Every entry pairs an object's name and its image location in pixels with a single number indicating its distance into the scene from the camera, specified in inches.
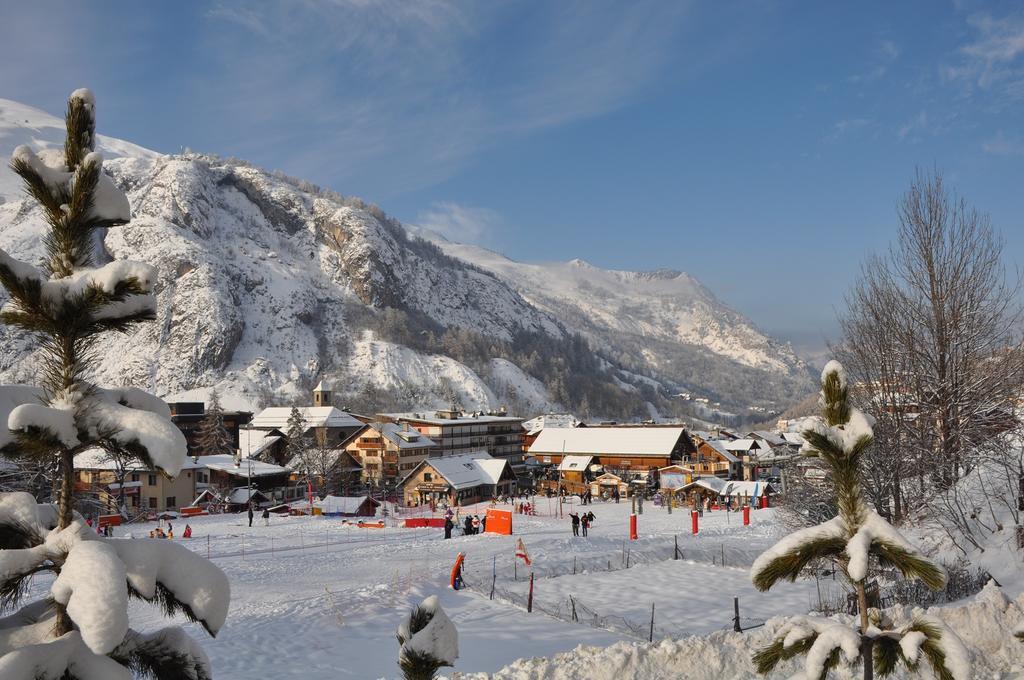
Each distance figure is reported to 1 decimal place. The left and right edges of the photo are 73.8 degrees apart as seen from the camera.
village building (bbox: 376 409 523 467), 3890.3
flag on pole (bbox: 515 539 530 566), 962.6
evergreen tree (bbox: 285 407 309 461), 3127.5
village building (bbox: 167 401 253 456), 3758.4
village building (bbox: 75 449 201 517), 2076.8
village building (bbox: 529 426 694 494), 2972.4
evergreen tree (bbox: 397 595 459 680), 165.9
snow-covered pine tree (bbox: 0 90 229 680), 137.5
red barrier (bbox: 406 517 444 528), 1501.0
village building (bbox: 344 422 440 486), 3120.1
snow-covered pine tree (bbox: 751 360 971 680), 175.2
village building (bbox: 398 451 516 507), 2330.2
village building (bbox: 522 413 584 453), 4512.8
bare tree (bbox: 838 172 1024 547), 756.0
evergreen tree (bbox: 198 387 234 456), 3516.2
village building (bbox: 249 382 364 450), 3766.7
